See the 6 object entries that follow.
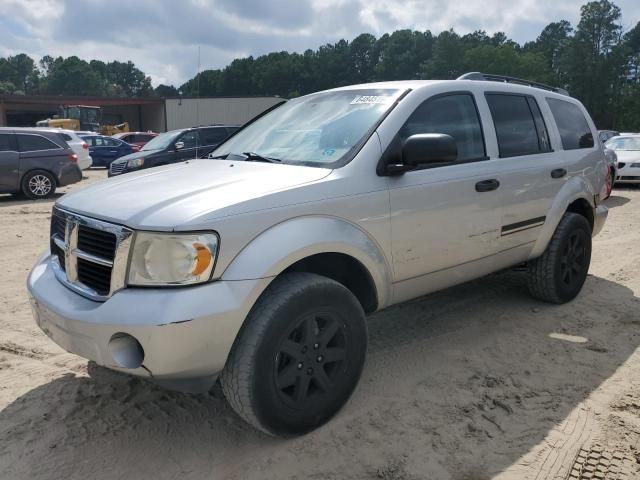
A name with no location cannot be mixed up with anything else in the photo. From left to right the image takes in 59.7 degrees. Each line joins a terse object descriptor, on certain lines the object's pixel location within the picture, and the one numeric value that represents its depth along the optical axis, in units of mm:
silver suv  2467
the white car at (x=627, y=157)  14242
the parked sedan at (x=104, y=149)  24328
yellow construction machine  35953
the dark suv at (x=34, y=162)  11992
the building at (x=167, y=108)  45375
